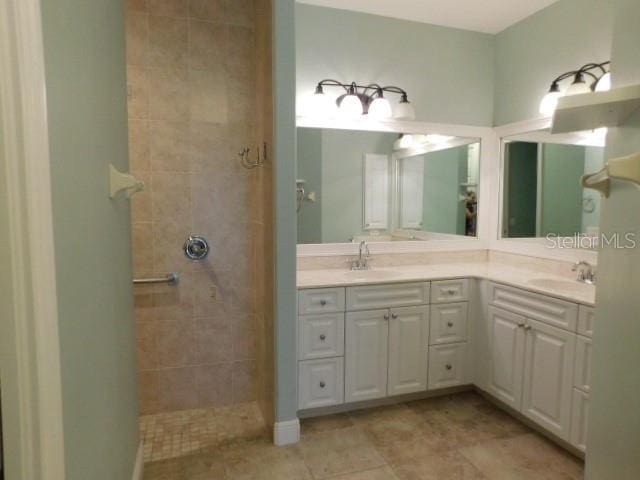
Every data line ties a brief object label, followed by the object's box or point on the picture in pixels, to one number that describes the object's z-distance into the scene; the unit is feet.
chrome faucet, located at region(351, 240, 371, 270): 9.46
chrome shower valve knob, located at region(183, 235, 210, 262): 8.07
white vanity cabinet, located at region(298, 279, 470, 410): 7.72
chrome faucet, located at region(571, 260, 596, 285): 7.84
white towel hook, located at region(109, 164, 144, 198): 4.39
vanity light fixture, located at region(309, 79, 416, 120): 8.81
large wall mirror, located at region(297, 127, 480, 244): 9.16
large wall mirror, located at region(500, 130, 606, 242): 8.41
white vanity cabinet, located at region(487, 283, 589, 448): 6.60
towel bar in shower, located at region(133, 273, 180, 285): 7.75
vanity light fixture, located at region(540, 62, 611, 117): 7.70
